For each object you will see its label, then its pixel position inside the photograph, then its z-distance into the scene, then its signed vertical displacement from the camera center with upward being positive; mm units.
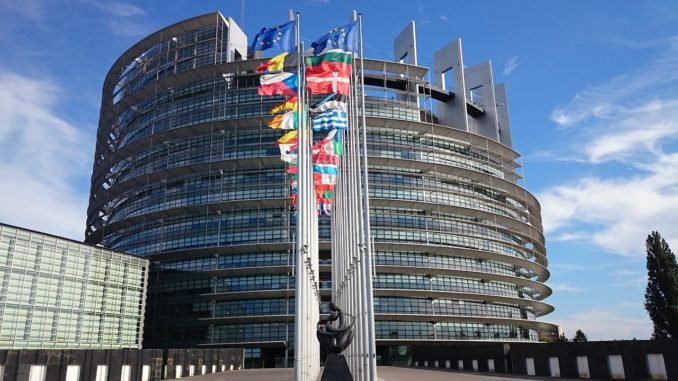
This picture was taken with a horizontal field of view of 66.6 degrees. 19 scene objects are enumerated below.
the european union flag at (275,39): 26094 +15154
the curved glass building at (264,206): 69938 +20488
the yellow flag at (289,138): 30500 +12137
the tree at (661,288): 55438 +6044
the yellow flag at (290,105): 29058 +13361
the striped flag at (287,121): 27422 +11780
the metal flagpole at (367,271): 21800 +3483
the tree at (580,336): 110812 +2276
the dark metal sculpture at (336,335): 23859 +711
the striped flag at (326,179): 33500 +10774
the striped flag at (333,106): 28297 +12913
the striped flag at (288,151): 31078 +11566
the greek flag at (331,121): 28094 +12011
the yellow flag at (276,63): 26500 +14213
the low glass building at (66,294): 43750 +5716
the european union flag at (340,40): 26359 +15243
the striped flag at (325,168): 31641 +10749
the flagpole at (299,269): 22641 +3703
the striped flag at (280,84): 26438 +13208
